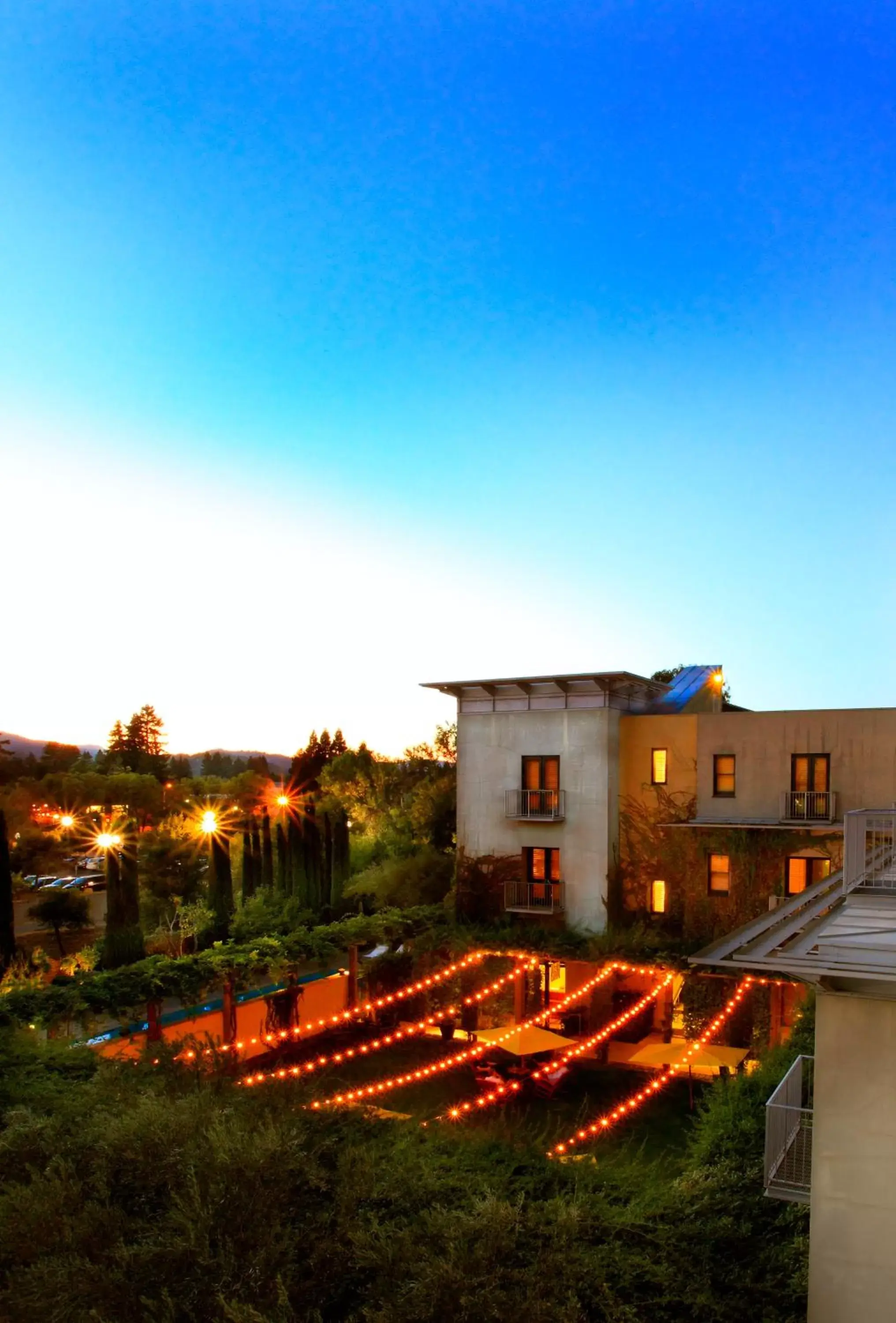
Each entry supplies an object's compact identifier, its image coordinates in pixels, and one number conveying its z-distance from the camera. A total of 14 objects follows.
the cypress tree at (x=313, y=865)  30.00
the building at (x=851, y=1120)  7.01
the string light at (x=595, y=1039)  19.52
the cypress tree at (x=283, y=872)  30.42
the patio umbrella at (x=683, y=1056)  19.19
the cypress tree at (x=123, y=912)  20.53
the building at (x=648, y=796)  23.64
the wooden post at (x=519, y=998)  25.64
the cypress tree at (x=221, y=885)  26.06
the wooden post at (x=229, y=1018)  21.61
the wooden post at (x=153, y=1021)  18.81
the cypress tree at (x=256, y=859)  30.69
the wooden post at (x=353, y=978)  26.50
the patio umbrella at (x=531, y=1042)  20.45
